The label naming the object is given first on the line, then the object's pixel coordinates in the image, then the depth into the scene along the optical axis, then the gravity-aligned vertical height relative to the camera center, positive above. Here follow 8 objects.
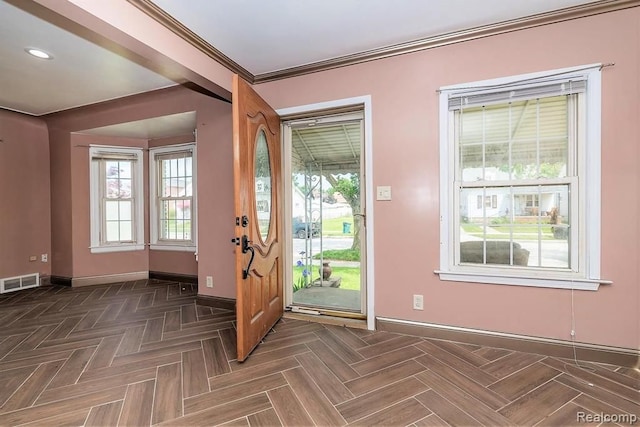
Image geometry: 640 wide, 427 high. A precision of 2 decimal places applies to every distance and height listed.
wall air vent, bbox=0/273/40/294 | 3.76 -1.02
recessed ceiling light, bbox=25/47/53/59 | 2.38 +1.41
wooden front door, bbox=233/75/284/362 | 2.00 -0.05
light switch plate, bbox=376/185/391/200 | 2.48 +0.16
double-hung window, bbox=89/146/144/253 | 4.22 +0.19
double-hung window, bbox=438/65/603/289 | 2.00 +0.23
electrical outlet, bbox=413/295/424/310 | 2.40 -0.82
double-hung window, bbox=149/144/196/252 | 4.26 +0.22
